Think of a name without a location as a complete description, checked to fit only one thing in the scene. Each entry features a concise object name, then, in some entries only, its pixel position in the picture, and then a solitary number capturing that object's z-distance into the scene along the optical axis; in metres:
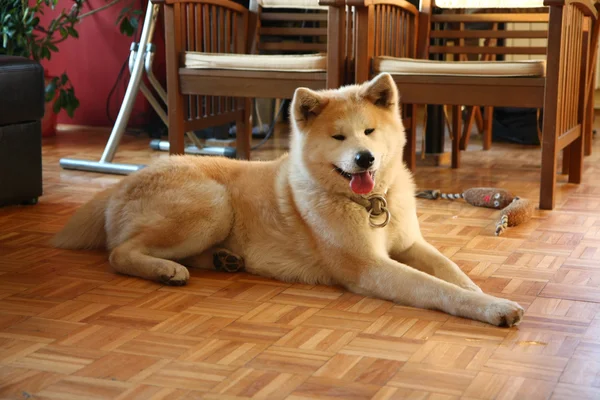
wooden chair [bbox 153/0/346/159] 3.14
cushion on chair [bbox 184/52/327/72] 3.14
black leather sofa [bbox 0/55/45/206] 2.92
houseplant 4.22
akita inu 2.01
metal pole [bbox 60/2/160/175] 3.79
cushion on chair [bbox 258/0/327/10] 3.66
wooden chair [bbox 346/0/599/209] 2.93
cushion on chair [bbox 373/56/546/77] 2.93
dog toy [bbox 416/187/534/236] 2.74
